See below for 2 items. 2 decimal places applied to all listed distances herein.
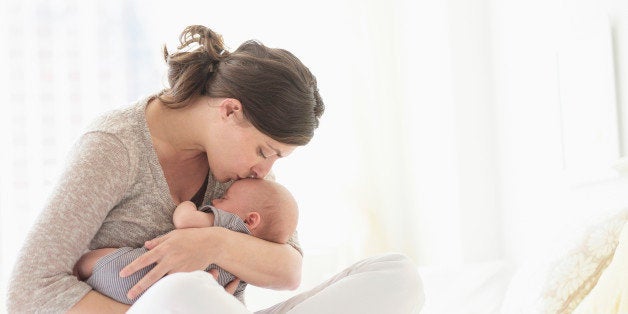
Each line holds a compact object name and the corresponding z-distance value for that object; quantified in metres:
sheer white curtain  3.30
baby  1.59
